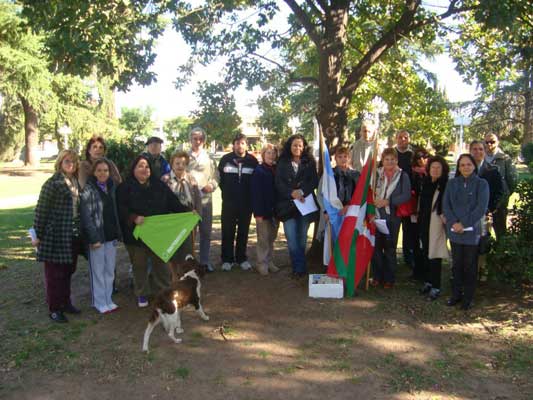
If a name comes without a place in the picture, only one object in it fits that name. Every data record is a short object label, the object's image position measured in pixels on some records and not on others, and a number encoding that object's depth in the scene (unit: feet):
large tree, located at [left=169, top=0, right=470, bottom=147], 23.45
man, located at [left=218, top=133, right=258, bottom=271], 23.21
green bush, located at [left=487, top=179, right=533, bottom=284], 17.87
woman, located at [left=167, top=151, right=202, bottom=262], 20.55
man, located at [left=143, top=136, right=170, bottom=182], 21.04
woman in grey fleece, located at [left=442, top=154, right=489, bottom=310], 17.69
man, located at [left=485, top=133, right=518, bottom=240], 20.91
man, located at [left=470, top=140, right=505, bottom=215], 19.98
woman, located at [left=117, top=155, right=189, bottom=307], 18.80
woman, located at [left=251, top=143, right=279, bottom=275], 22.31
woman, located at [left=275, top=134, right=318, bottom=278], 21.58
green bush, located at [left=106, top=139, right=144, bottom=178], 30.04
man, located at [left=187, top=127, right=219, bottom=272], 22.56
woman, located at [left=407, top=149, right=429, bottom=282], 21.33
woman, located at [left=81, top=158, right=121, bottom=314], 17.84
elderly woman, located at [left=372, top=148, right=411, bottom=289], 20.29
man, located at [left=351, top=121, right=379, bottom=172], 23.44
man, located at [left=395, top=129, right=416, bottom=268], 22.01
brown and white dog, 15.55
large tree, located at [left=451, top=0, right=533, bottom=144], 18.24
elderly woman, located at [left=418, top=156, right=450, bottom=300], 19.17
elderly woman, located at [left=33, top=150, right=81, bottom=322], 17.20
